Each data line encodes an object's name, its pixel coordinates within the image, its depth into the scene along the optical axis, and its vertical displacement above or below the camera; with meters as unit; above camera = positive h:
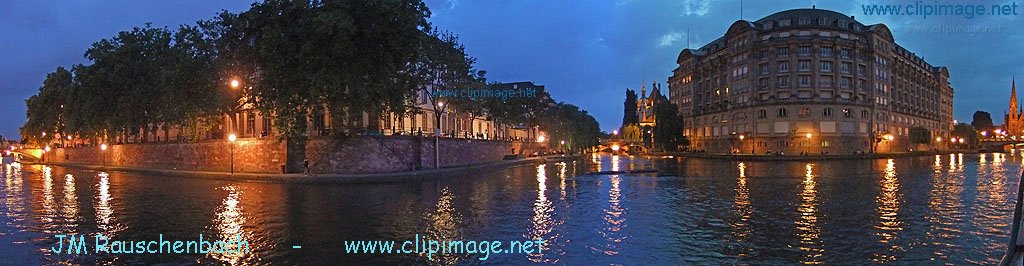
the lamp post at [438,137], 42.75 +0.47
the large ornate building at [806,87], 84.94 +8.10
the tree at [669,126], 98.75 +2.33
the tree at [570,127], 88.94 +2.30
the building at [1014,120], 168.50 +4.23
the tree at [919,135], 103.19 +0.01
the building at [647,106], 153.50 +9.75
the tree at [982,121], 178.12 +4.29
